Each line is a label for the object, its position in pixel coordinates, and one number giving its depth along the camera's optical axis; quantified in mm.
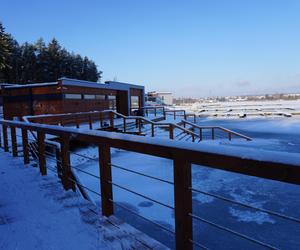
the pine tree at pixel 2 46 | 22016
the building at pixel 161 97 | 53666
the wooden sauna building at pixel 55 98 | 15026
